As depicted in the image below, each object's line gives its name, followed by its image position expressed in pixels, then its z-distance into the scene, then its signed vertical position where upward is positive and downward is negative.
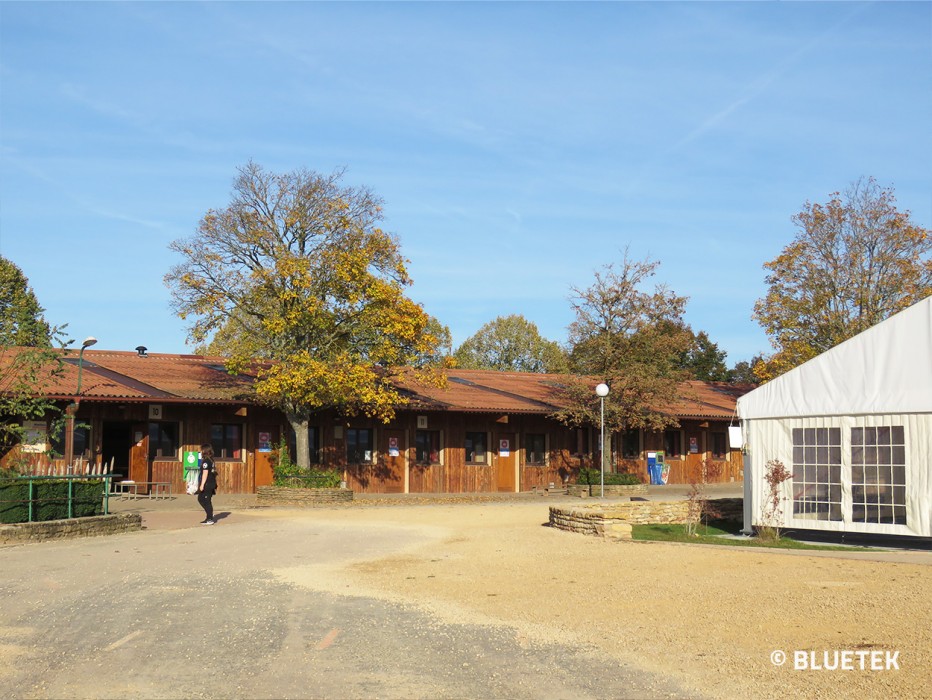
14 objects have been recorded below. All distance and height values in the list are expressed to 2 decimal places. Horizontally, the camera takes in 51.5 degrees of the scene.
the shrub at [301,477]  27.75 -1.22
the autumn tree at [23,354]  19.20 +1.60
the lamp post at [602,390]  27.37 +1.31
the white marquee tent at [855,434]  15.48 +0.05
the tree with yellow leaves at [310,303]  26.81 +3.72
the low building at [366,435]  28.28 +0.02
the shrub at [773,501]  17.11 -1.15
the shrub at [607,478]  33.28 -1.48
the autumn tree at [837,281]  36.94 +6.06
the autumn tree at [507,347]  70.69 +6.52
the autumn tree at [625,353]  33.09 +2.89
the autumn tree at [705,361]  67.75 +5.36
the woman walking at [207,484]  20.41 -1.05
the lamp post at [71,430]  24.91 +0.10
